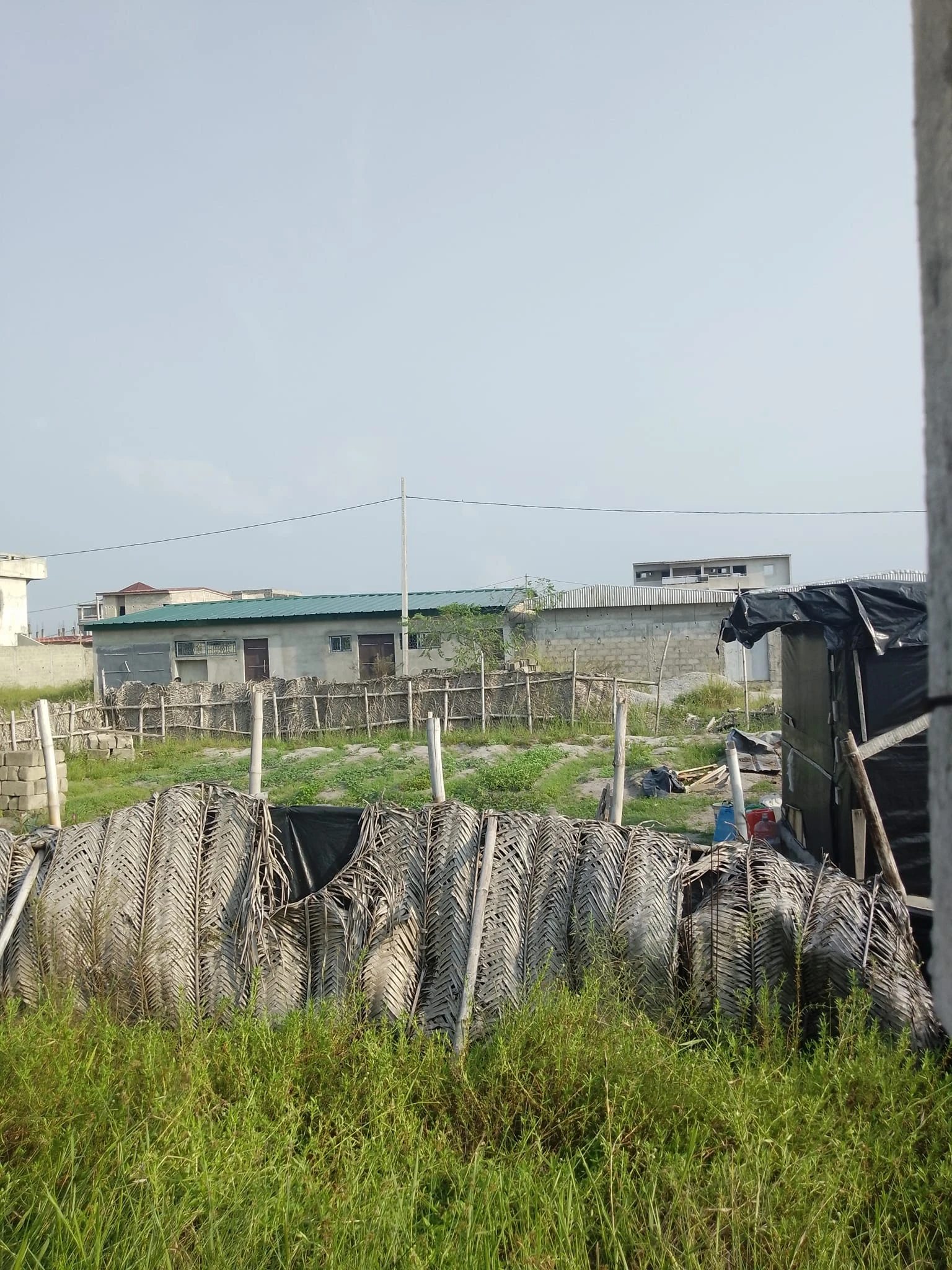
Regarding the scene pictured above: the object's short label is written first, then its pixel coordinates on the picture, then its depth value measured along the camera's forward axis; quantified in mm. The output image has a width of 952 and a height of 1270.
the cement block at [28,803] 12742
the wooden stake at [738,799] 6844
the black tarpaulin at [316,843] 5254
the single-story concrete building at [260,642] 26719
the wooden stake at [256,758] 6820
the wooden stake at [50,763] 7051
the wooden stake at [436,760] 6160
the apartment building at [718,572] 36188
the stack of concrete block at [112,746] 17906
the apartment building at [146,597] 41000
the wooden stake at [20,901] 4996
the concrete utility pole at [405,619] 24422
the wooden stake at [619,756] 6363
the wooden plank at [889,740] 5227
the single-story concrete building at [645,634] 24859
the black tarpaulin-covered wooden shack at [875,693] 6410
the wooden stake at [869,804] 4797
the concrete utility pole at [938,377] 863
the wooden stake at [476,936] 4297
